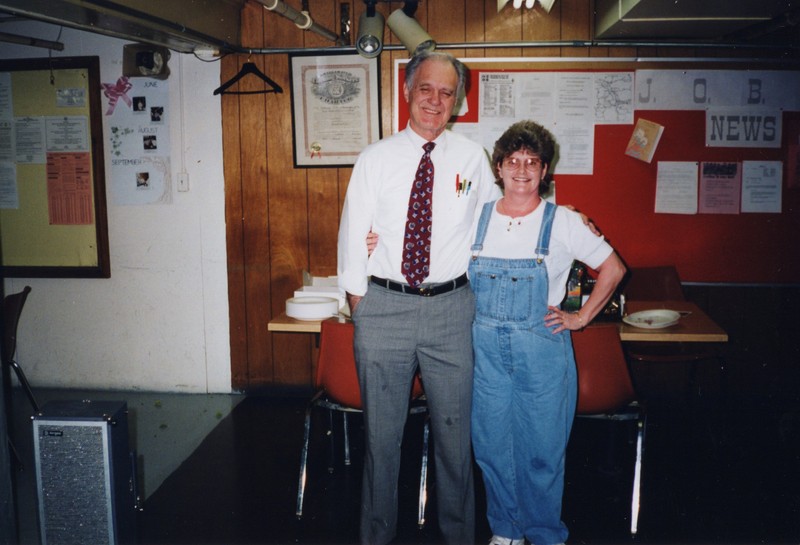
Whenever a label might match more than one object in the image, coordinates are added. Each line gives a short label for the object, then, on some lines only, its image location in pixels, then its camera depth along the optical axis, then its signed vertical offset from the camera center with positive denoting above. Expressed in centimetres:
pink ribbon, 410 +82
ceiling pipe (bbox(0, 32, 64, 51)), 347 +105
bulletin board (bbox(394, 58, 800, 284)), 384 +11
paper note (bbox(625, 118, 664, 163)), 386 +44
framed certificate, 396 +69
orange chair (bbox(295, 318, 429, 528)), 253 -75
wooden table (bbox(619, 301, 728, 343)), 261 -56
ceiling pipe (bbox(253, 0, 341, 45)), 308 +107
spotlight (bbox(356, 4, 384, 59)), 333 +96
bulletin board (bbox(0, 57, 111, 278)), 414 +29
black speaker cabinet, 197 -88
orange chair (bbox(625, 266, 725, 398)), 328 -58
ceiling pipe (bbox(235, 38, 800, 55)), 372 +104
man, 213 -31
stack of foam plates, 293 -49
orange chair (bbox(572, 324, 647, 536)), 239 -71
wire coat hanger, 390 +88
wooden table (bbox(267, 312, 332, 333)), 283 -56
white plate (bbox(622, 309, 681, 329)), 273 -52
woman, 211 -41
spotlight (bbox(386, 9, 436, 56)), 352 +106
